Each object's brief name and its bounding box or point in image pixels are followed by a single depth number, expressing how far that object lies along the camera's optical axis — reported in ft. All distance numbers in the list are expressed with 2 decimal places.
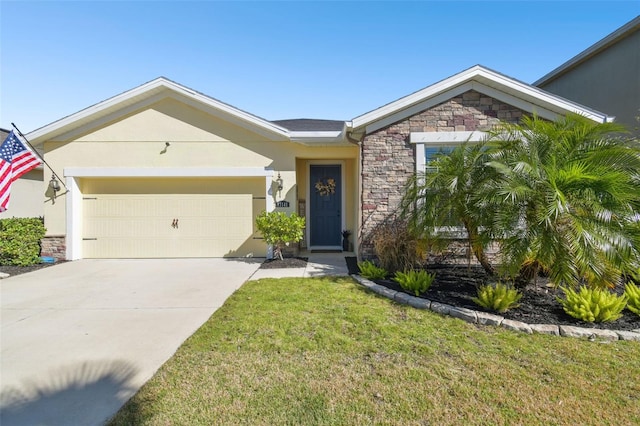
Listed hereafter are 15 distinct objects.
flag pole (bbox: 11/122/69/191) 26.48
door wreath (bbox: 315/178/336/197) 33.12
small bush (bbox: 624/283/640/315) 14.40
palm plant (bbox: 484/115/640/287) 12.94
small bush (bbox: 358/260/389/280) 21.12
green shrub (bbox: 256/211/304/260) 26.68
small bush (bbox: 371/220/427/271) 21.59
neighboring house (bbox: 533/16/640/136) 31.35
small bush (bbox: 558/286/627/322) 13.48
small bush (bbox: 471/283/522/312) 14.73
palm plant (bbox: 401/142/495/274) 15.88
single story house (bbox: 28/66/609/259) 29.22
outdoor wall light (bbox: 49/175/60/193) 29.09
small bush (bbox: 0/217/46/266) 26.43
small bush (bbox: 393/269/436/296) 17.78
